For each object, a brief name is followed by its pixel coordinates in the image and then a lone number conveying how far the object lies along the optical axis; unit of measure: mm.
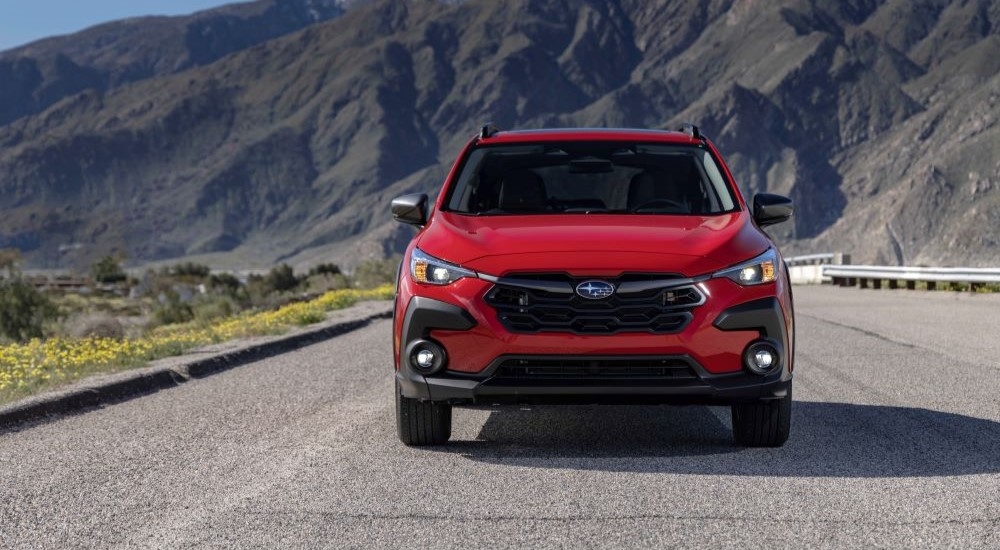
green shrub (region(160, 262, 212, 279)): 88669
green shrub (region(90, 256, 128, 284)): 88500
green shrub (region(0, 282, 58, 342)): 29469
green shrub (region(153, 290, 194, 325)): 41653
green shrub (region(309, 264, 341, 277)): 77369
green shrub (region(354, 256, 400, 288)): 47688
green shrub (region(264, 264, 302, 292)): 70950
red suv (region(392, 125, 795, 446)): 7004
